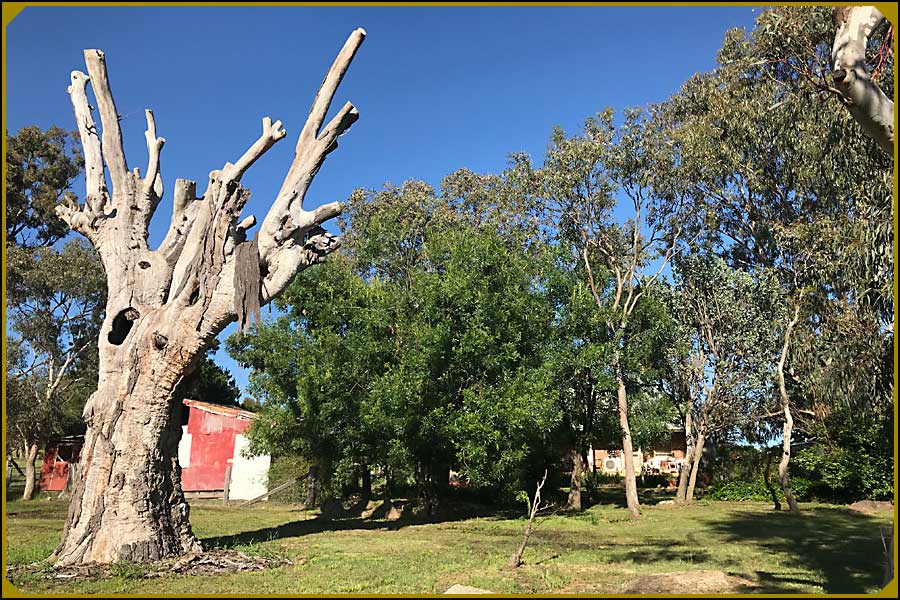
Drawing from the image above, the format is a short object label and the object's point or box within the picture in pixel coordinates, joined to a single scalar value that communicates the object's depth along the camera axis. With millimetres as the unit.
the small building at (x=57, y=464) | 31456
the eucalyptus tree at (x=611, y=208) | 23766
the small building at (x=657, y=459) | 42531
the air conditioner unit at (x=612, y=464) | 45344
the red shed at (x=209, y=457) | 30297
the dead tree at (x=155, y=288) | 10086
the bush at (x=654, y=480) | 37125
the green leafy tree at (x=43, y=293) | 24703
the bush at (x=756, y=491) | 25500
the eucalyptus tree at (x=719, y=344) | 25734
